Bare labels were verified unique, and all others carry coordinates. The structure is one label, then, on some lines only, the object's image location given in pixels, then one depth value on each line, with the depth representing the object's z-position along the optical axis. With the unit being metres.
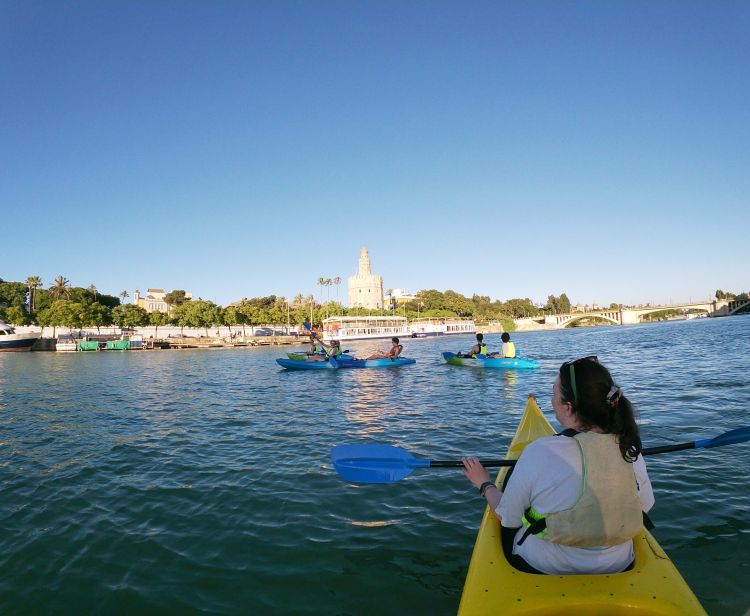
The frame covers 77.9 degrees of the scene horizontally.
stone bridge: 148.50
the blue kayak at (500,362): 25.72
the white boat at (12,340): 68.69
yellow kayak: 3.03
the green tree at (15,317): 83.94
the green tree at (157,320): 96.81
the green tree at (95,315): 81.38
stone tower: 188.00
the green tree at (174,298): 156.38
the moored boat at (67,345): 75.38
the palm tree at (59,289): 96.38
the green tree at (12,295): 99.94
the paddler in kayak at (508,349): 25.77
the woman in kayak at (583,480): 2.91
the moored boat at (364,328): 100.62
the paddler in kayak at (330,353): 30.38
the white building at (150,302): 187.62
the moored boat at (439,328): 118.44
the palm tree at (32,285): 101.06
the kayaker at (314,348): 31.62
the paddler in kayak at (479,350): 27.04
